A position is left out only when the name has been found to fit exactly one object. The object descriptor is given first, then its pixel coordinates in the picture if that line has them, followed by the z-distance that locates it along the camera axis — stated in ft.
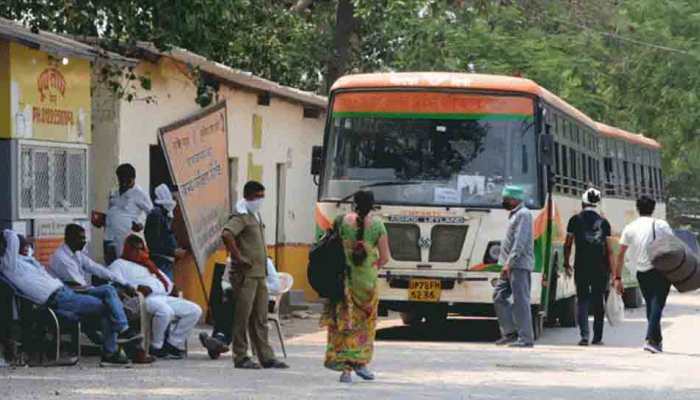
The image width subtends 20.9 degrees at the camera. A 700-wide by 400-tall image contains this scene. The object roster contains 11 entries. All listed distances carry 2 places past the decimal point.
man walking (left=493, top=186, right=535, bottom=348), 65.82
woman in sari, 50.44
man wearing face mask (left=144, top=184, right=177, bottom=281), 63.98
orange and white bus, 70.03
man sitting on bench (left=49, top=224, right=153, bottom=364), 55.42
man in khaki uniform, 53.98
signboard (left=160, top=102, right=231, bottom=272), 76.38
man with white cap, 69.51
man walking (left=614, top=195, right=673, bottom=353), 65.31
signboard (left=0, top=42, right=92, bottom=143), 58.59
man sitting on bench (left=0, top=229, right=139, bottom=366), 53.72
